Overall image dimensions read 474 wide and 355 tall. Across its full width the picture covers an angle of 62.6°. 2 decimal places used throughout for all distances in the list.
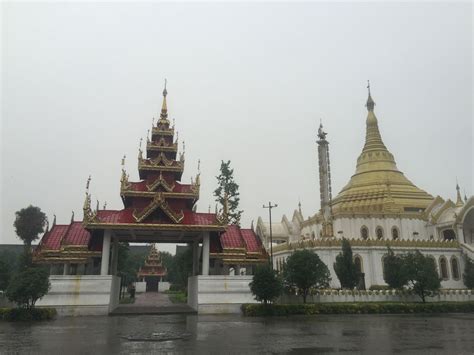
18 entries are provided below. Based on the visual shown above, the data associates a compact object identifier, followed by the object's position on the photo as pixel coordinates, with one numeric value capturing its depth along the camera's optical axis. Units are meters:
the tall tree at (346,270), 34.97
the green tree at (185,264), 44.50
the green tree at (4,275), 28.47
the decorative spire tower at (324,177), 50.75
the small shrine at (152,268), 76.75
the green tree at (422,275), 30.89
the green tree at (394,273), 33.25
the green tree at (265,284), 24.50
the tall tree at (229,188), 47.69
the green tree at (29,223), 55.75
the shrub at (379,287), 37.85
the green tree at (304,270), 27.44
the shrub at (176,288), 66.93
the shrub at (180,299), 40.16
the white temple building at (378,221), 41.53
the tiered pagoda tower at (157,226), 26.53
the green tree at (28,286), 21.47
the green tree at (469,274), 40.69
